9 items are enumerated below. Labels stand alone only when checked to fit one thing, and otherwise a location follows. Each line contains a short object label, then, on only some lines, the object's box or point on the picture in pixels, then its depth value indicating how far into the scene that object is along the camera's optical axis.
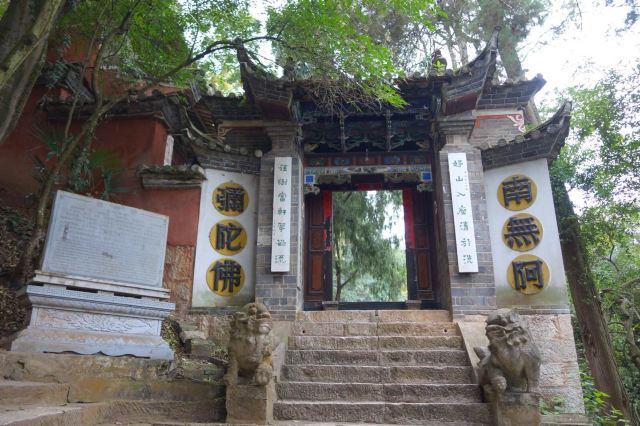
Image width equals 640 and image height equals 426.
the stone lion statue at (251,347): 4.17
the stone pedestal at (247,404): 4.13
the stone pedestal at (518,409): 3.98
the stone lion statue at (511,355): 4.00
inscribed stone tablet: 4.44
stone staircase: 4.39
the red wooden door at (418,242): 8.02
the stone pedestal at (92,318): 4.10
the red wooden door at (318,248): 8.22
